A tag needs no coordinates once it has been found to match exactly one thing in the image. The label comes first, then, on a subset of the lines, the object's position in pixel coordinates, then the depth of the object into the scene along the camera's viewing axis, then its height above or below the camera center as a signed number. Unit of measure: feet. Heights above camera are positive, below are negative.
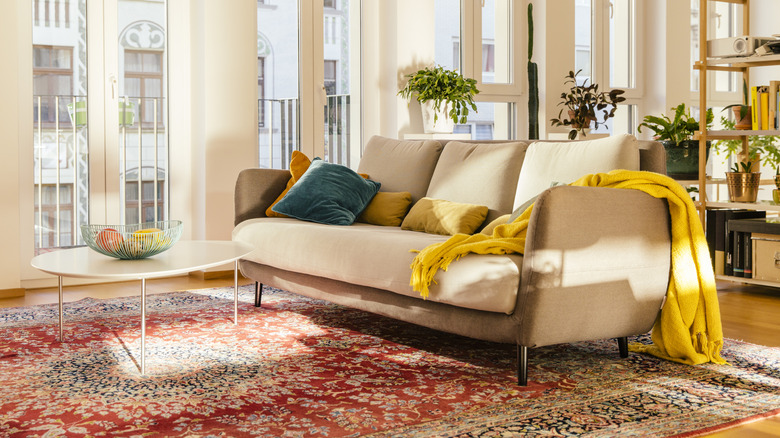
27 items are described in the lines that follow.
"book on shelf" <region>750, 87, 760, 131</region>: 15.76 +1.34
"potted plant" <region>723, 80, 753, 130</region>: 16.08 +1.25
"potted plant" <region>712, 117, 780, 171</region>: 17.27 +0.79
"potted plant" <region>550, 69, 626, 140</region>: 19.62 +1.69
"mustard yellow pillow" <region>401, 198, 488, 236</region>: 11.43 -0.52
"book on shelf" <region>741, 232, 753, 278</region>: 15.38 -1.45
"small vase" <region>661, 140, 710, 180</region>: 16.98 +0.44
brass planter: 16.05 -0.13
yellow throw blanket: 9.53 -1.14
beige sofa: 8.68 -0.98
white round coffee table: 9.22 -0.98
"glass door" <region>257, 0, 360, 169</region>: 18.85 +2.44
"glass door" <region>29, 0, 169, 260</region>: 16.39 +1.40
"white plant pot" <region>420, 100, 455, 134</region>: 18.88 +1.37
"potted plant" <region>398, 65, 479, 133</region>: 18.70 +1.98
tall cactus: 21.01 +2.01
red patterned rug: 7.58 -2.20
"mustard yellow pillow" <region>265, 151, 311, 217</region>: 14.28 +0.27
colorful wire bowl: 10.16 -0.73
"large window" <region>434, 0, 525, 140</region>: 20.66 +3.20
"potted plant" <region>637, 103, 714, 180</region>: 16.98 +0.65
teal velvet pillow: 13.34 -0.24
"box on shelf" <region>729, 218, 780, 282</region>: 14.87 -1.22
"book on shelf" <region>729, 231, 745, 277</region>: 15.56 -1.43
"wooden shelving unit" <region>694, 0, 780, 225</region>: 16.19 +1.56
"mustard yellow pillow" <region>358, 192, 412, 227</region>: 13.29 -0.46
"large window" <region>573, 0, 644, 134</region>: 22.63 +3.62
